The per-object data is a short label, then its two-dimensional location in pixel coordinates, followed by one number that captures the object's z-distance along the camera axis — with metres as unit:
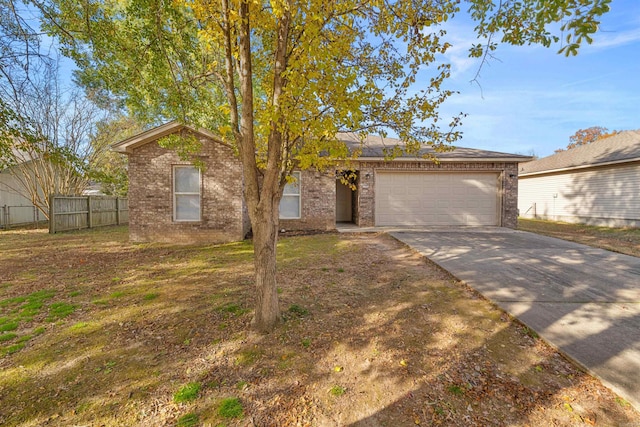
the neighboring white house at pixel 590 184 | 12.98
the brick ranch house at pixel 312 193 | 9.23
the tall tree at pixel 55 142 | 13.45
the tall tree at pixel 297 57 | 2.87
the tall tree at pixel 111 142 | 16.16
